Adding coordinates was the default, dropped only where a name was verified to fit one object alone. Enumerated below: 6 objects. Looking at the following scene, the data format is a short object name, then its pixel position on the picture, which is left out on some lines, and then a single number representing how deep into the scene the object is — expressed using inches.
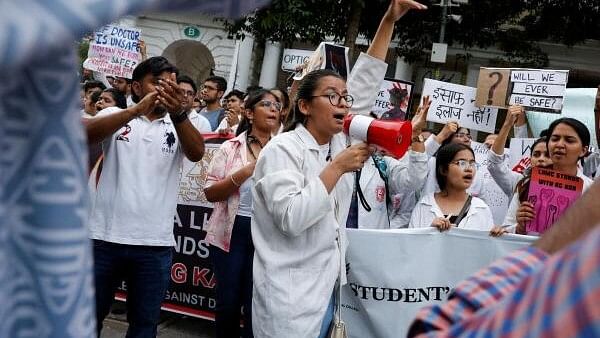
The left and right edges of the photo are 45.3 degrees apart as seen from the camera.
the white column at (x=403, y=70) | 833.5
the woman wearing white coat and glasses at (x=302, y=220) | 104.7
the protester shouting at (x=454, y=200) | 163.8
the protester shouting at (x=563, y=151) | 157.4
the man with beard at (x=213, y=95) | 301.8
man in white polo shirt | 128.4
